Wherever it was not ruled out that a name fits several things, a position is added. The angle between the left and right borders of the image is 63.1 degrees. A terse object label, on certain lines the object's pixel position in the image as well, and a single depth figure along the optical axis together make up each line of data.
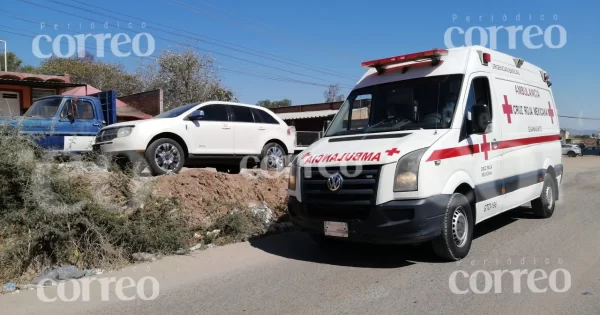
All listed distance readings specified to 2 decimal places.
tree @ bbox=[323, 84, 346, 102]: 63.50
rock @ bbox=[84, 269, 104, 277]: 5.66
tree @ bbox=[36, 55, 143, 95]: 37.34
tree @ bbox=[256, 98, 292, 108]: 68.07
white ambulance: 5.27
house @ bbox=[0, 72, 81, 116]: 17.61
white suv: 9.29
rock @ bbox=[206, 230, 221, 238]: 7.16
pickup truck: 10.74
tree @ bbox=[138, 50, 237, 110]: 29.14
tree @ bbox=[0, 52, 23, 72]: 38.37
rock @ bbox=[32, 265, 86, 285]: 5.36
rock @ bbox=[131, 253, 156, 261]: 6.13
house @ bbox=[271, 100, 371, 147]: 30.73
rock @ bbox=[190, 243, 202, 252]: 6.72
